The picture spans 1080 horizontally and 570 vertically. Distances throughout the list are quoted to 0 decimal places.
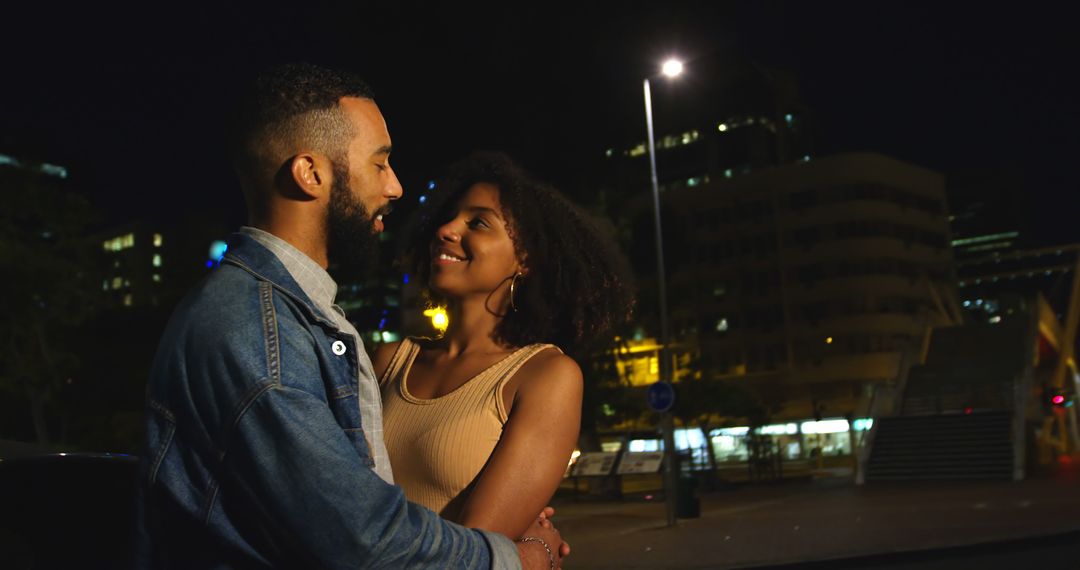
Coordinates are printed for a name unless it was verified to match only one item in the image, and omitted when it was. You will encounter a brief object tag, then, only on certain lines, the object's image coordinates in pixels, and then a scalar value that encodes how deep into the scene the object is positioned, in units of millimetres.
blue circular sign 18414
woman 2258
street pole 18416
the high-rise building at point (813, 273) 67750
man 1440
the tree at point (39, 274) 24844
